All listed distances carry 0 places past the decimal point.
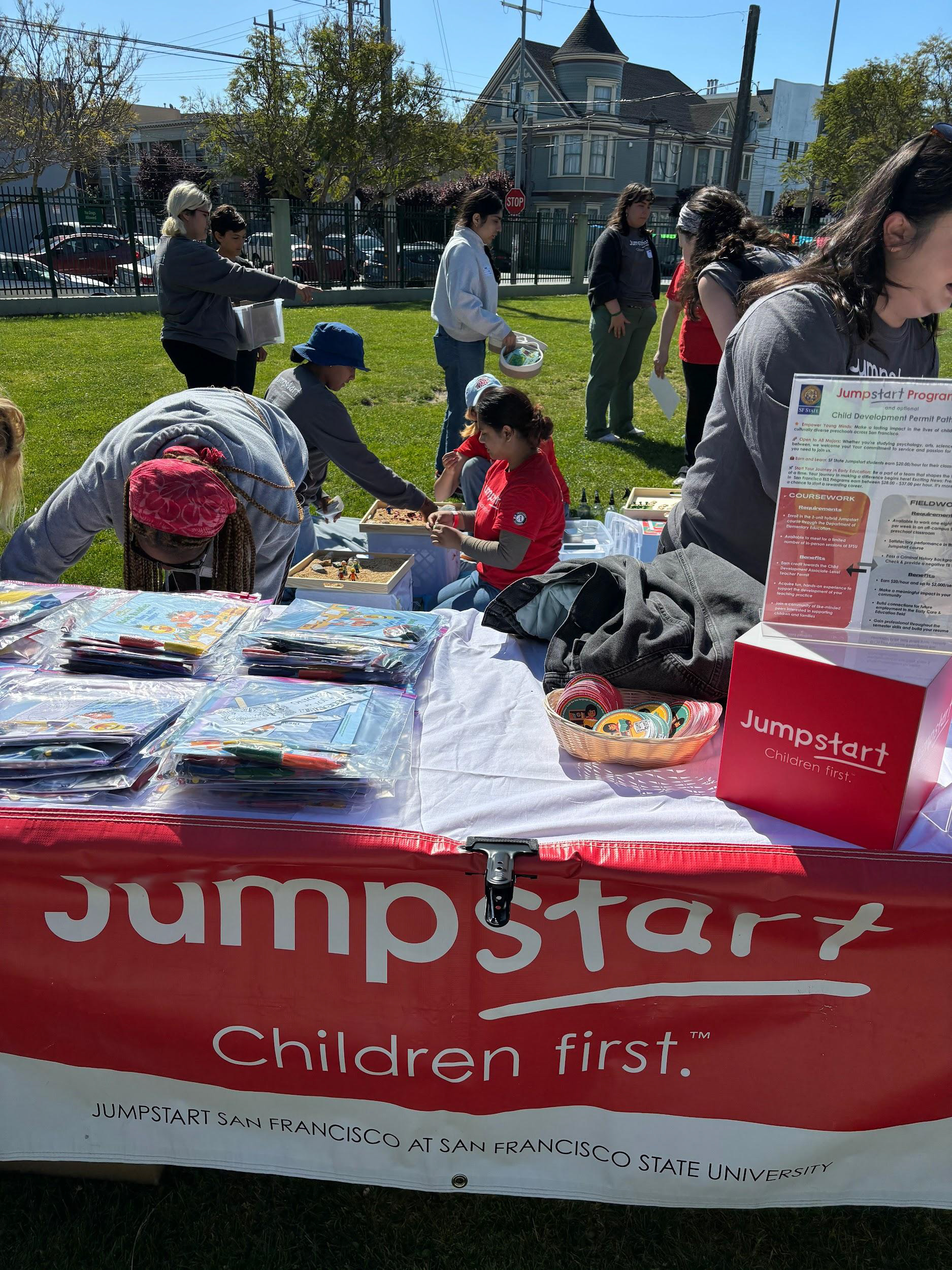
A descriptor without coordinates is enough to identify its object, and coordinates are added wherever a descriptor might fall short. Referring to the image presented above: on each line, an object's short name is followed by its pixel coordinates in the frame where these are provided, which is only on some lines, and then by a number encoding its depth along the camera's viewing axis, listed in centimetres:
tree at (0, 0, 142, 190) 2142
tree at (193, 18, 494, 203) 2019
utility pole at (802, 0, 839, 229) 2996
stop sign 2231
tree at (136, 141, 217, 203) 2969
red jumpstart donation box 122
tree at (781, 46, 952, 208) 2539
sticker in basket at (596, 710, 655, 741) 151
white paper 562
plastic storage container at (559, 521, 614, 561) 405
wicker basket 147
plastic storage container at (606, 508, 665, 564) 381
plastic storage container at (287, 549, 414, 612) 323
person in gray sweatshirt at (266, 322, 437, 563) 401
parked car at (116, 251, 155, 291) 1541
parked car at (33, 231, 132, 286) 1565
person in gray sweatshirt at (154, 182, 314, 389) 505
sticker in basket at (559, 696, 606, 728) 158
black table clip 129
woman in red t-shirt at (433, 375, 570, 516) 424
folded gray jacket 158
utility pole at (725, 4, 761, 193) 1559
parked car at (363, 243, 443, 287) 1884
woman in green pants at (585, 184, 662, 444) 630
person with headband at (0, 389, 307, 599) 204
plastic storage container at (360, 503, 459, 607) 400
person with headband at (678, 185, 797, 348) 388
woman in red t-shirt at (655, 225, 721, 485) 532
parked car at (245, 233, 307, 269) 1748
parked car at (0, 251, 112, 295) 1488
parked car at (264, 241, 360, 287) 1809
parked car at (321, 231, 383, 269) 1877
